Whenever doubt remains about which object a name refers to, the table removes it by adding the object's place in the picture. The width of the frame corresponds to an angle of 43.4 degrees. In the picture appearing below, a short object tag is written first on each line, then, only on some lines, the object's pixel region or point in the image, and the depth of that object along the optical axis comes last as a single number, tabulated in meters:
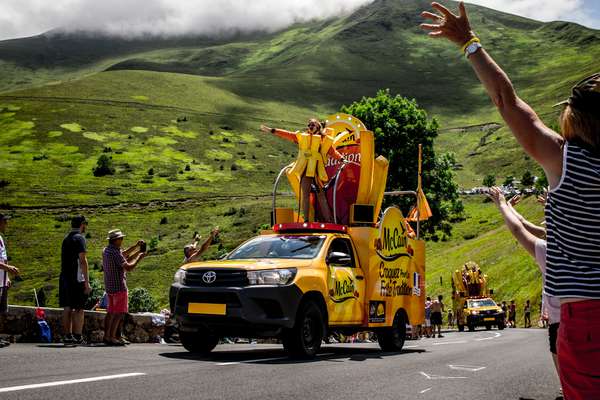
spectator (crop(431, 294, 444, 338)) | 30.06
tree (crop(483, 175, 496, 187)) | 132.50
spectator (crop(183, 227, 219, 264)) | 13.77
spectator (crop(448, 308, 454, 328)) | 47.79
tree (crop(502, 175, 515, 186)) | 110.88
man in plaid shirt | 12.59
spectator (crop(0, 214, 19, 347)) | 11.18
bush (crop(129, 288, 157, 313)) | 70.00
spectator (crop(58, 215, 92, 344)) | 12.14
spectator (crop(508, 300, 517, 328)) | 42.25
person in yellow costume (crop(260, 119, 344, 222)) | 15.23
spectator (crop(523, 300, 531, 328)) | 40.97
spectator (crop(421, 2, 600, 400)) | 2.98
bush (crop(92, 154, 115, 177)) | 126.62
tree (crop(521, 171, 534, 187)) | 110.25
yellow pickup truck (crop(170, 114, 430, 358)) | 10.81
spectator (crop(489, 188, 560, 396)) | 4.41
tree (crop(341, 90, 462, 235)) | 44.56
